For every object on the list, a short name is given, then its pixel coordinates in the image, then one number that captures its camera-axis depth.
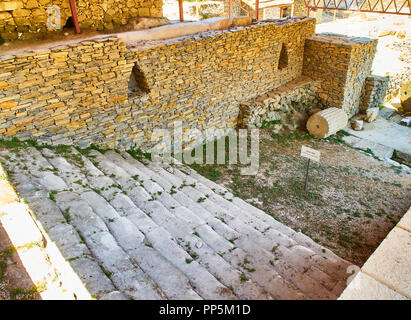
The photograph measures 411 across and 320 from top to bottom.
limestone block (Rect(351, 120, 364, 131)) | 11.17
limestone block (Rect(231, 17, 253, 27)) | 9.53
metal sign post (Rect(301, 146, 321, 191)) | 6.79
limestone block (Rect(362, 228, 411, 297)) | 2.94
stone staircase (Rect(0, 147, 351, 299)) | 3.43
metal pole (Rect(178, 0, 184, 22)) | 8.73
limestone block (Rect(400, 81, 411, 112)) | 12.77
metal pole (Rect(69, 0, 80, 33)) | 6.59
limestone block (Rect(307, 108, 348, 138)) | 10.06
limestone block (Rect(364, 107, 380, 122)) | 11.84
